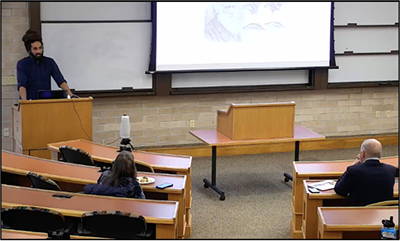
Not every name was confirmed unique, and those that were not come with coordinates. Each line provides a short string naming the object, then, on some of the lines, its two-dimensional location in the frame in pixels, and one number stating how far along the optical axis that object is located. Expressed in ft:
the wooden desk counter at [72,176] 15.96
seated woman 14.46
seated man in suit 15.12
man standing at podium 21.89
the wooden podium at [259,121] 22.00
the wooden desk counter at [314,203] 15.93
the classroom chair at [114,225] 12.66
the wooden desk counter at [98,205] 13.12
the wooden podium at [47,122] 20.39
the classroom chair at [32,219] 12.84
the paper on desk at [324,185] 16.31
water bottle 12.50
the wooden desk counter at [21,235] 11.15
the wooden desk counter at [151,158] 18.15
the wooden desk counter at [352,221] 13.08
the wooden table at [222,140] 21.89
